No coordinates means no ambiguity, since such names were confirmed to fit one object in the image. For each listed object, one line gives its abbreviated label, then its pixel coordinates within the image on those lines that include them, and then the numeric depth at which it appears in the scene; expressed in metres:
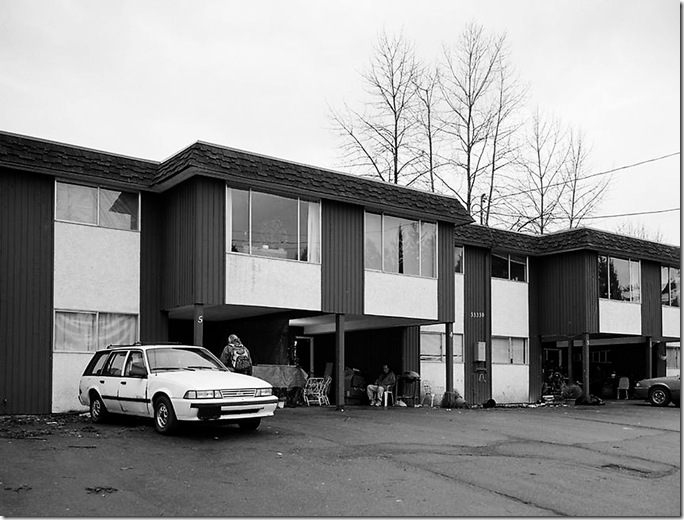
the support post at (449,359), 21.62
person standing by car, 15.96
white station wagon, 12.16
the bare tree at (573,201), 42.03
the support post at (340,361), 18.69
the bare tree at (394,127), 38.00
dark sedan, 24.34
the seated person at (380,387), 22.12
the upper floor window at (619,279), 26.47
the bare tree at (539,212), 40.41
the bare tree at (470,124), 38.72
